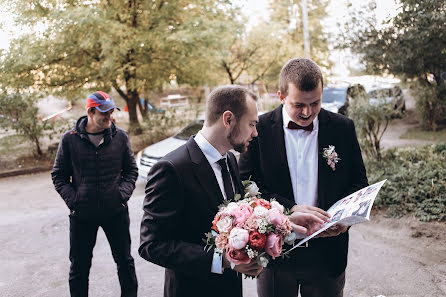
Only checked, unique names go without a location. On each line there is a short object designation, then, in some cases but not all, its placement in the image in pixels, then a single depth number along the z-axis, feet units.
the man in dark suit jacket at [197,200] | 6.34
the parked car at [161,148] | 29.53
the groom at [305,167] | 8.30
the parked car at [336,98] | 45.00
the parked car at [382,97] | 26.94
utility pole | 73.72
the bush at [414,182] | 20.36
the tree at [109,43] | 38.45
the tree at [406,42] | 22.43
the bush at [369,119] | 26.27
